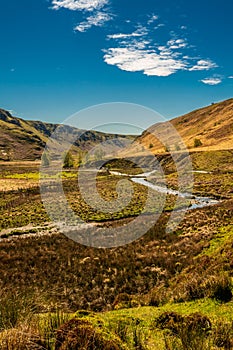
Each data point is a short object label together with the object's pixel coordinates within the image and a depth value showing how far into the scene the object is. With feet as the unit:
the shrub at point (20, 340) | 15.73
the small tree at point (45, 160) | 524.52
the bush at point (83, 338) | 17.03
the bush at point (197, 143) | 528.22
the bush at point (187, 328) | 17.67
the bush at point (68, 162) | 488.15
